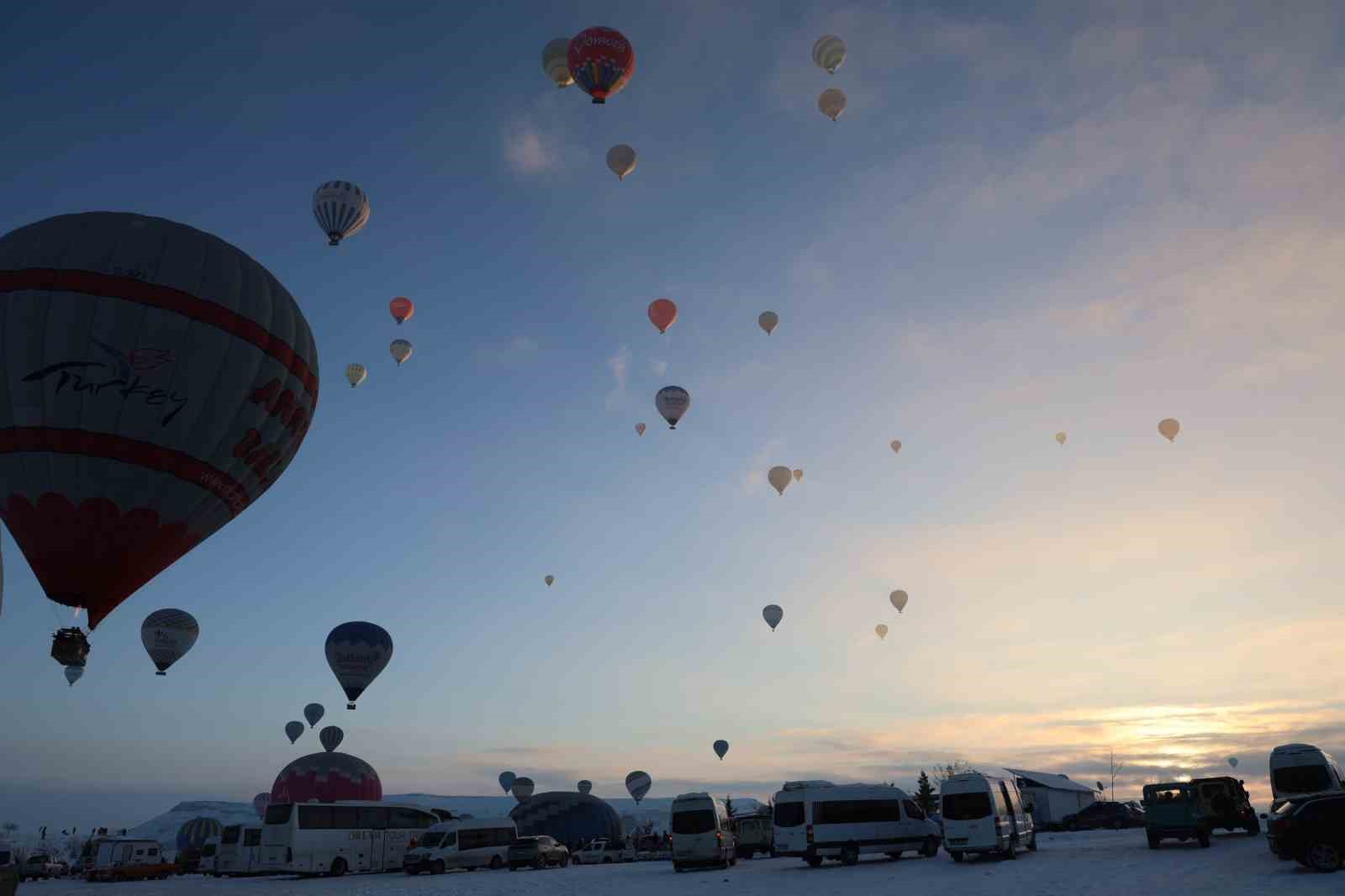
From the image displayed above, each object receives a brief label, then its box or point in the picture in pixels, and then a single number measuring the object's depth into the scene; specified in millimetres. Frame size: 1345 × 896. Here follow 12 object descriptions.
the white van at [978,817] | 25172
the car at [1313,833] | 18156
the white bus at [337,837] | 34906
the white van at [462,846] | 35406
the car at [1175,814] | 26281
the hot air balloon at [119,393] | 22891
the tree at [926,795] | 90975
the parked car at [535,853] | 37156
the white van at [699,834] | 29344
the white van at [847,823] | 28297
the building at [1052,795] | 78875
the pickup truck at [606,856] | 48250
